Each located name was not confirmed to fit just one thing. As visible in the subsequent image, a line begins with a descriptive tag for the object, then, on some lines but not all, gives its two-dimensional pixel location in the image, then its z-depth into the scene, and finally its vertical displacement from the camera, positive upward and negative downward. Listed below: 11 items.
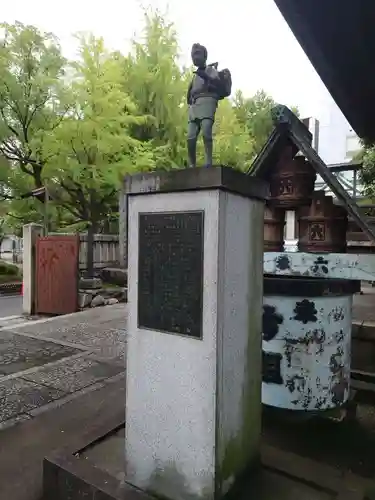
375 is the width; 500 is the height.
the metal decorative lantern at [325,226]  3.65 +0.24
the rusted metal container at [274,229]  4.00 +0.23
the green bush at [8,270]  16.22 -1.00
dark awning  3.63 +2.51
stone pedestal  2.09 -0.49
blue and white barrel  3.38 -0.85
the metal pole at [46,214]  10.62 +1.00
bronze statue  2.37 +1.04
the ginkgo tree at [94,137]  10.90 +3.39
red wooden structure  9.31 -0.69
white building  24.92 +7.52
